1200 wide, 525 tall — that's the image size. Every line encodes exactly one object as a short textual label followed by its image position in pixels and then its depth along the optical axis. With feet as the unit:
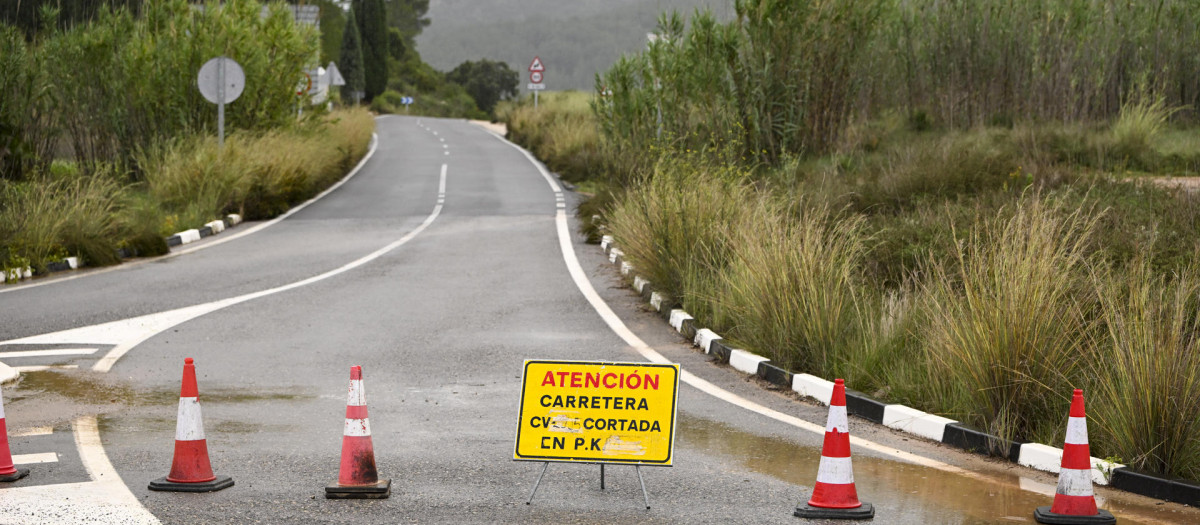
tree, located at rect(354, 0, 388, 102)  305.94
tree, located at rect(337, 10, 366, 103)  283.18
